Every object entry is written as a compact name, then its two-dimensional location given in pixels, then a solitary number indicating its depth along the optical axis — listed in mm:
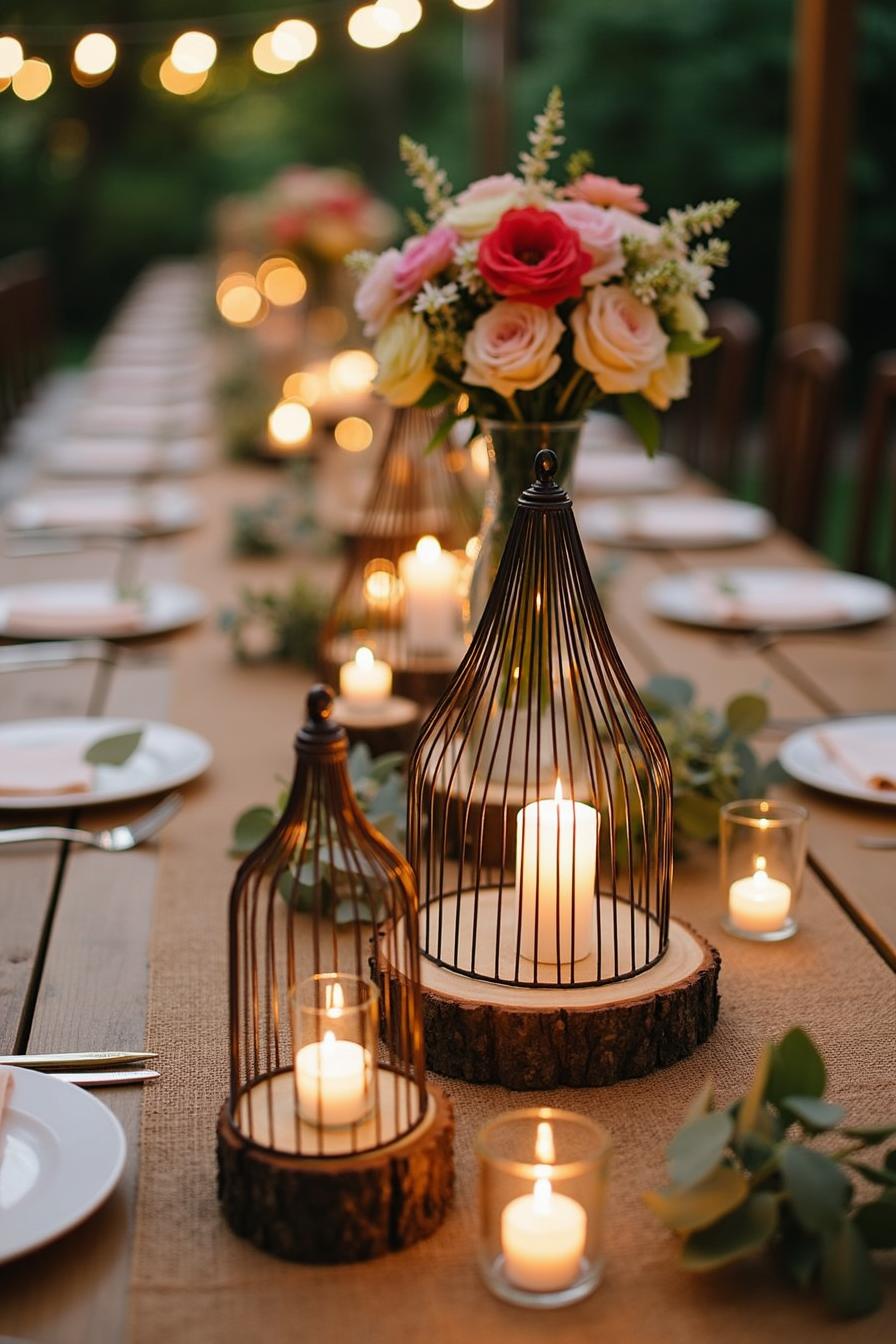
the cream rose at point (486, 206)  1363
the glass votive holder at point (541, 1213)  788
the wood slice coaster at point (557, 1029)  1037
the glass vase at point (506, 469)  1452
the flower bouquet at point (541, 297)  1338
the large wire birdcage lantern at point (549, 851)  1070
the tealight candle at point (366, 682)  1704
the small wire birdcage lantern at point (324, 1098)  855
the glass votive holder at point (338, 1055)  876
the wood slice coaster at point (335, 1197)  852
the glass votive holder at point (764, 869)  1287
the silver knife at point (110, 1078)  1041
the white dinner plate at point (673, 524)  2756
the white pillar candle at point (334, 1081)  876
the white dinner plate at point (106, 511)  2896
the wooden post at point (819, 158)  4141
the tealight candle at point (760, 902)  1290
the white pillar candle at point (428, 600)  1878
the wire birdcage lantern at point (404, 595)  1835
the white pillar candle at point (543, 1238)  812
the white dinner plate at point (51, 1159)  860
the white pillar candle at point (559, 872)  1074
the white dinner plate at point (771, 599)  2221
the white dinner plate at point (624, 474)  3266
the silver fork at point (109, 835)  1486
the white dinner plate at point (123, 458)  3449
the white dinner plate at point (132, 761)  1564
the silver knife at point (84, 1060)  1052
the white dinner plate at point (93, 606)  2195
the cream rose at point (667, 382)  1428
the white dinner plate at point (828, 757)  1575
